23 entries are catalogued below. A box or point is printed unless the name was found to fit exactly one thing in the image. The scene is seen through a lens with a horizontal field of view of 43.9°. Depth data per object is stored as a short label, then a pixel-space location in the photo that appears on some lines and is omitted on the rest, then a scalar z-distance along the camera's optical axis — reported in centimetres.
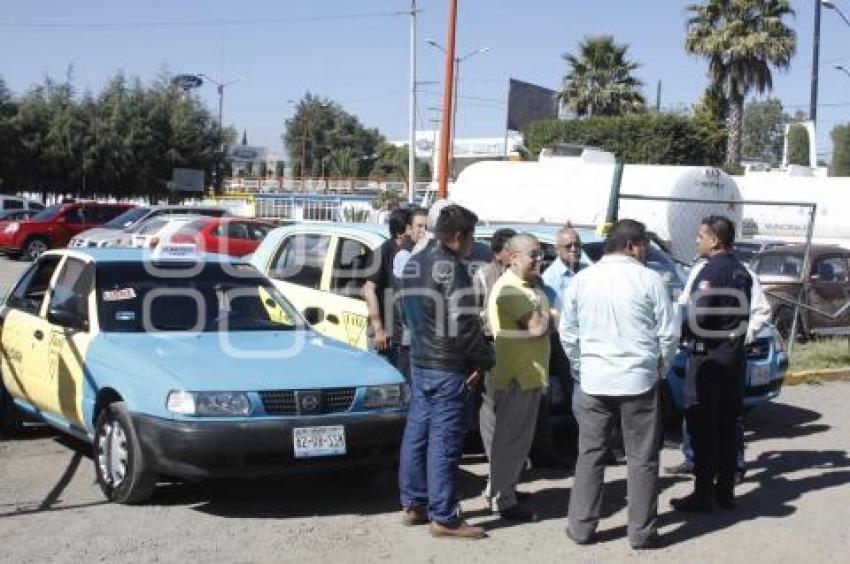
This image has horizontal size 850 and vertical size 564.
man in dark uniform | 638
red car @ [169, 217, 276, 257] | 2163
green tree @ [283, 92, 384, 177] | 9875
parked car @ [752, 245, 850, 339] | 1409
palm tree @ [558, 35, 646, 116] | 4750
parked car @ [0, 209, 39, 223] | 2970
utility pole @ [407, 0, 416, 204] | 3150
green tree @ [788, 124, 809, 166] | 8532
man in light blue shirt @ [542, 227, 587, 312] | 768
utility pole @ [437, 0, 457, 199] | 2233
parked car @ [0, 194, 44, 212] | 3350
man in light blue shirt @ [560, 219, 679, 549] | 552
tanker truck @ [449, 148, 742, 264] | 1745
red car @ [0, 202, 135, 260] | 2812
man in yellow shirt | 609
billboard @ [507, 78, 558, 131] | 5556
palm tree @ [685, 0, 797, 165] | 3925
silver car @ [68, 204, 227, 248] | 2340
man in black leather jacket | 550
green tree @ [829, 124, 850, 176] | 10901
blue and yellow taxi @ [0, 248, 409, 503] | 582
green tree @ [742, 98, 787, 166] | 12481
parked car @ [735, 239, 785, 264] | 1612
